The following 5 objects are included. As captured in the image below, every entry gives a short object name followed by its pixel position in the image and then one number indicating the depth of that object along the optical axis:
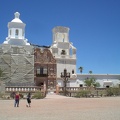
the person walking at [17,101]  14.32
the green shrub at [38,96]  22.92
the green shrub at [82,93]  25.94
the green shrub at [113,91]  27.46
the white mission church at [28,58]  35.66
